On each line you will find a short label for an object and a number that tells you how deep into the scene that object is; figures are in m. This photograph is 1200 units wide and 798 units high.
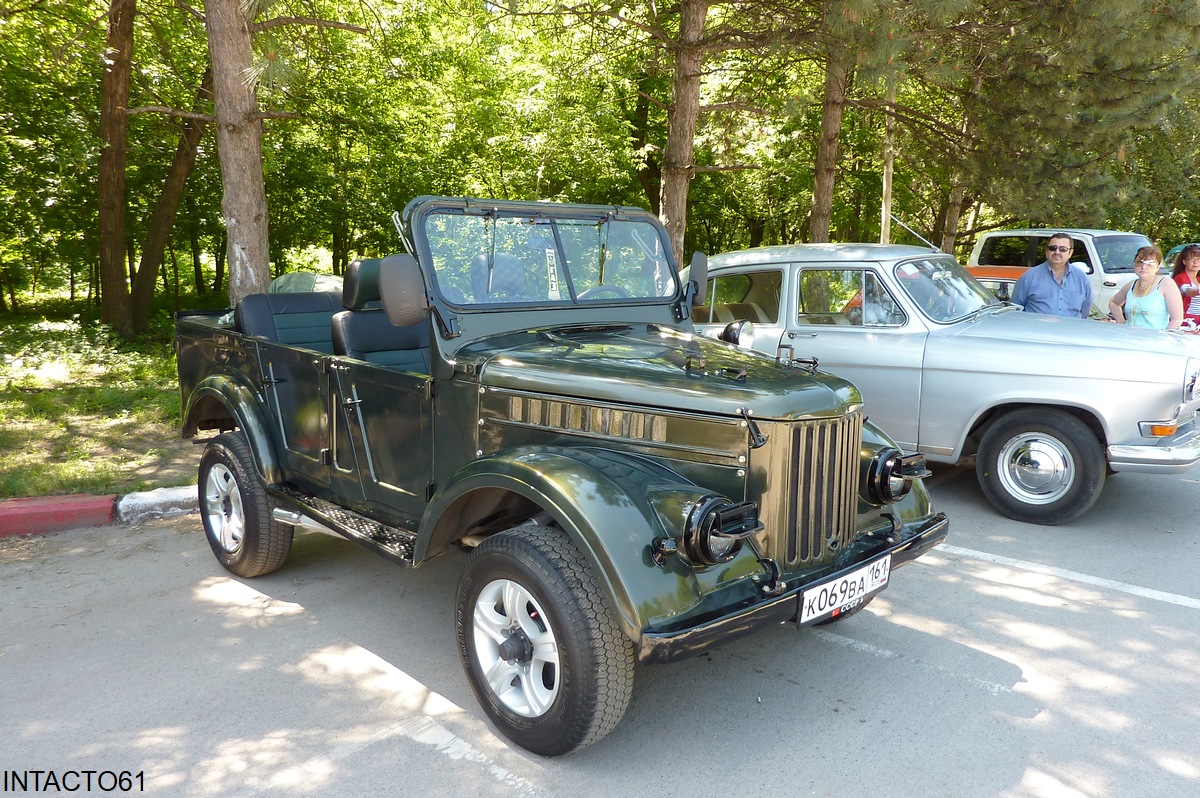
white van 11.94
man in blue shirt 7.29
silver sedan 5.37
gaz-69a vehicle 2.85
